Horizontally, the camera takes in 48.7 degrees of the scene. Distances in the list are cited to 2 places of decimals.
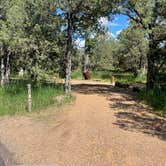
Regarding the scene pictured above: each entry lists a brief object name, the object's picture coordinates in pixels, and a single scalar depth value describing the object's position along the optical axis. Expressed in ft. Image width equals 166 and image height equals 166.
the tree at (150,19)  28.92
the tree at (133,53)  69.40
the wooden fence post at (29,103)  22.65
